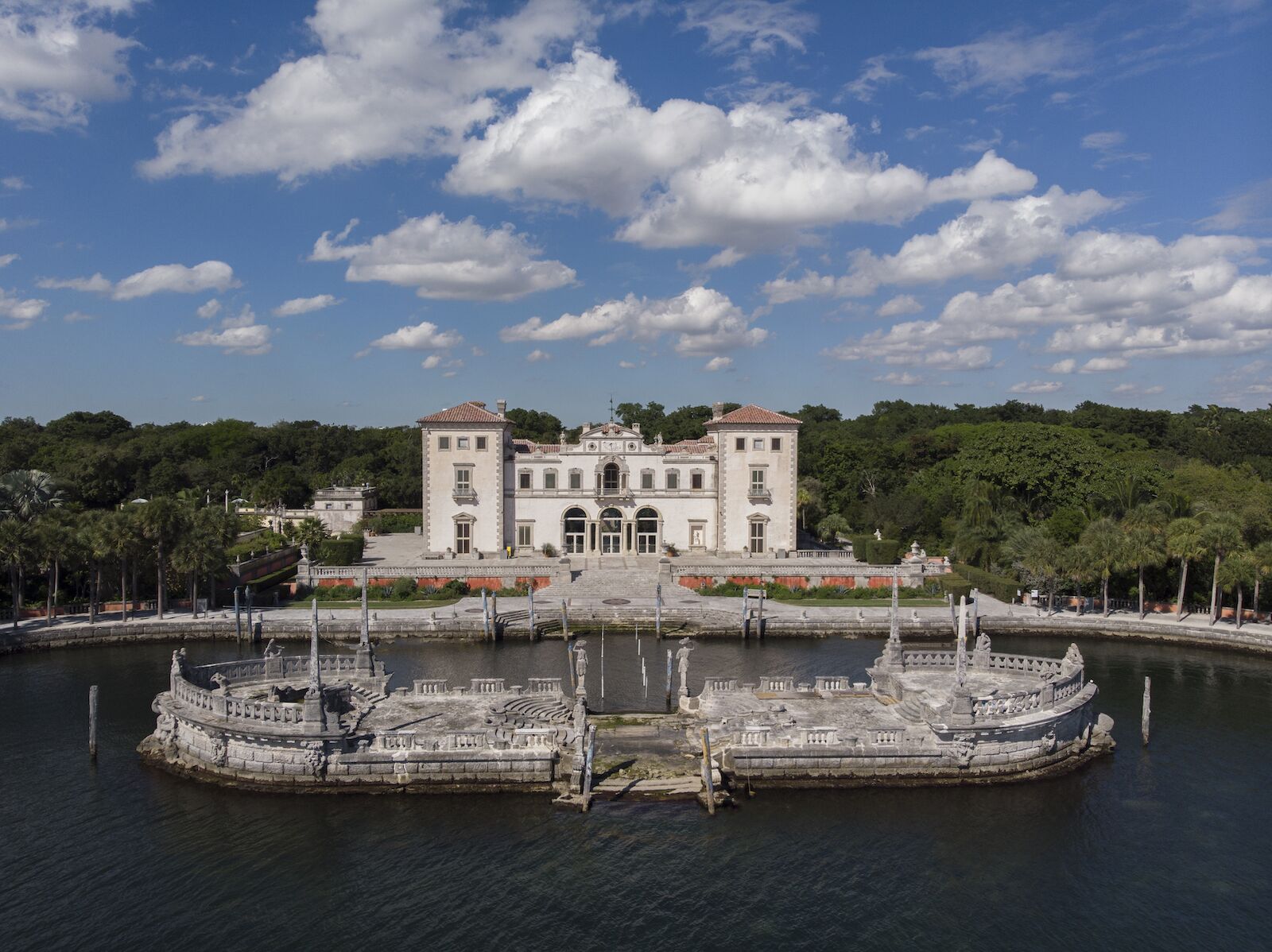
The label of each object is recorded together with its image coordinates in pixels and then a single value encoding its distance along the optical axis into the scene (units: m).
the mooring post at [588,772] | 24.56
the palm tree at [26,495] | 52.88
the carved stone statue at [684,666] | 32.66
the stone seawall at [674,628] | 47.09
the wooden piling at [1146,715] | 30.44
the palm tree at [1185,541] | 47.31
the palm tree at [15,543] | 44.97
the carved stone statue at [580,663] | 32.03
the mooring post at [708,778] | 24.38
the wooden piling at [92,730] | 28.58
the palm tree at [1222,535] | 45.62
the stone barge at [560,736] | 26.20
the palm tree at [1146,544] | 48.22
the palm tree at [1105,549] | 48.91
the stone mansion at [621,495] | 68.00
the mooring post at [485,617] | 48.34
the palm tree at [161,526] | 46.97
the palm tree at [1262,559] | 44.94
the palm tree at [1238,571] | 45.94
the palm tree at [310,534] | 68.25
